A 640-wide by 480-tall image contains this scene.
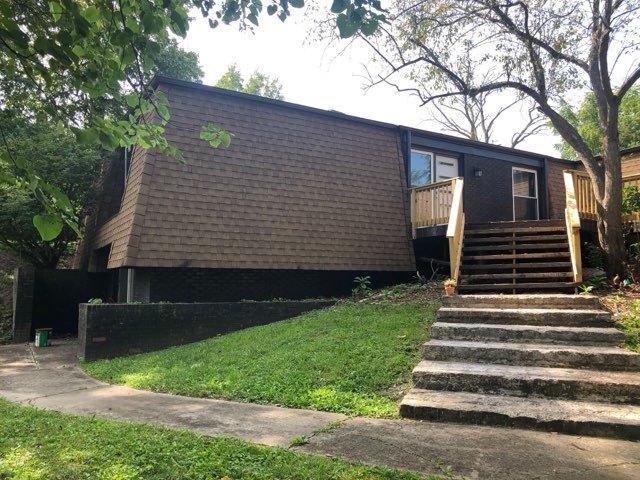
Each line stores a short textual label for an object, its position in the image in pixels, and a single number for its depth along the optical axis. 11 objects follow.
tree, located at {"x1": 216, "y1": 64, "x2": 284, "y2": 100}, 39.03
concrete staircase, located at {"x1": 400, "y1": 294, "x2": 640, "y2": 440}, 4.34
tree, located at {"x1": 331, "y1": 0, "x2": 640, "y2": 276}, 8.78
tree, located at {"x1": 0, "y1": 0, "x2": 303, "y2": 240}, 2.76
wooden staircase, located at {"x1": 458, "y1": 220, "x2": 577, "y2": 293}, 8.48
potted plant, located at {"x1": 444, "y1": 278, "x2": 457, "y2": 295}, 8.02
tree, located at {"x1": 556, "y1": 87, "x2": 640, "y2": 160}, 31.23
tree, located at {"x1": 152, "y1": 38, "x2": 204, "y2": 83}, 18.42
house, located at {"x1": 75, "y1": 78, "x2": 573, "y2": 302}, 9.73
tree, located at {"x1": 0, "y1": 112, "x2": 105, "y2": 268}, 12.91
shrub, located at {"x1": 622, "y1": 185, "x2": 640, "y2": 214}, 10.53
